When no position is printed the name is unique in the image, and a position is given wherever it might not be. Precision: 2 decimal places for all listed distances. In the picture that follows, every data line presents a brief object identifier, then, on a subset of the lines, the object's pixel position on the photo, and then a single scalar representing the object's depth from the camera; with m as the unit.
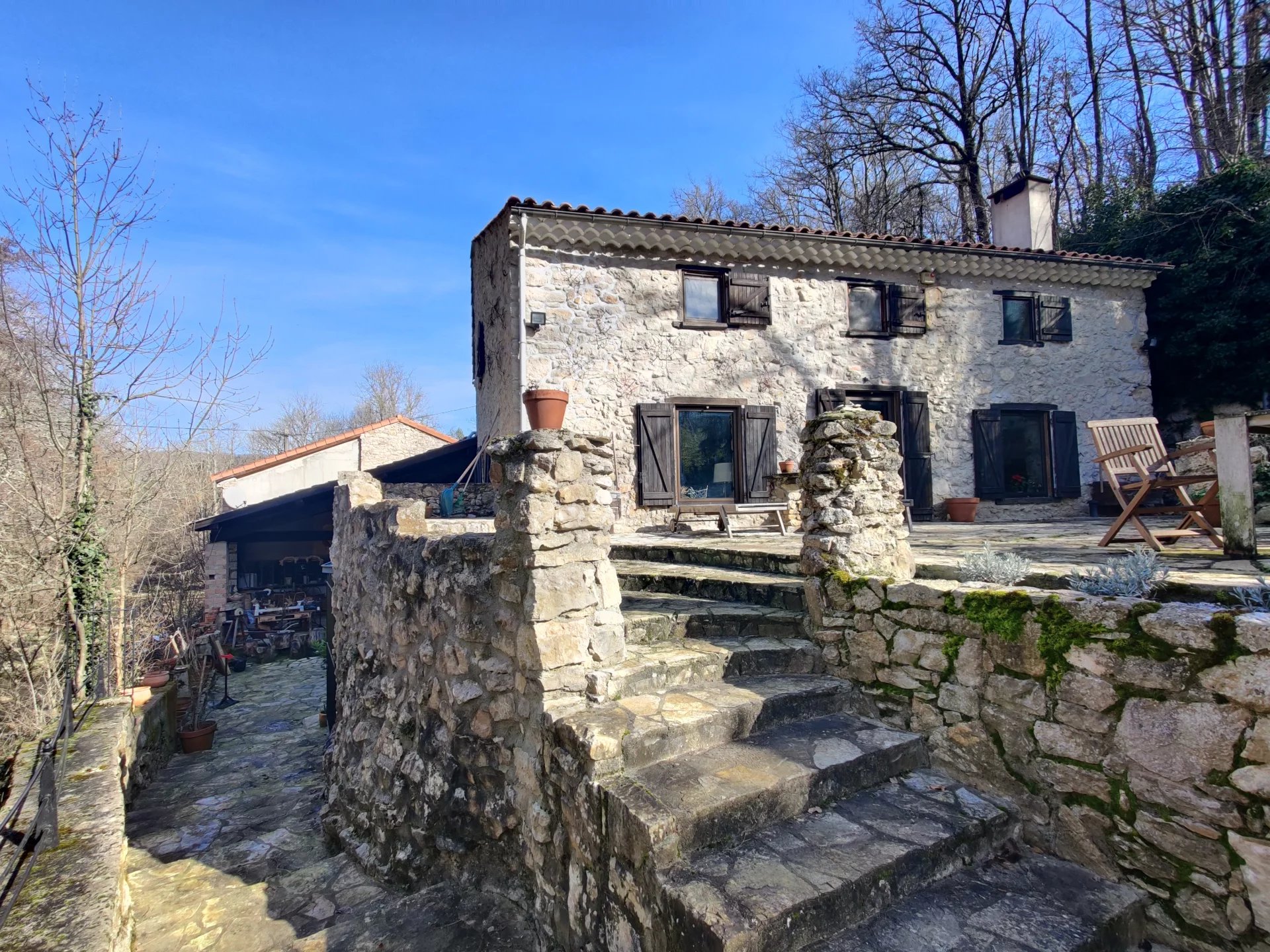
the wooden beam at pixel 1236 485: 3.38
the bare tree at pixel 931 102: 16.05
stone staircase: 2.14
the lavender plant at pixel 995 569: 3.29
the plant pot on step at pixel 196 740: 7.63
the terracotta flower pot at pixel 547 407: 4.92
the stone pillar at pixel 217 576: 11.77
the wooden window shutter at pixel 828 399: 9.71
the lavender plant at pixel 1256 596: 2.27
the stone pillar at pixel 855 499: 3.59
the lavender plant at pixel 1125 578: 2.69
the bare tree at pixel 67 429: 5.83
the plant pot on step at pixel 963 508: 9.71
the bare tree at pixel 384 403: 27.59
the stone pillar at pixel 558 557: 2.98
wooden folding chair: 3.91
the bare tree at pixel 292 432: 27.03
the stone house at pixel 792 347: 8.76
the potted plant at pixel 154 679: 7.59
